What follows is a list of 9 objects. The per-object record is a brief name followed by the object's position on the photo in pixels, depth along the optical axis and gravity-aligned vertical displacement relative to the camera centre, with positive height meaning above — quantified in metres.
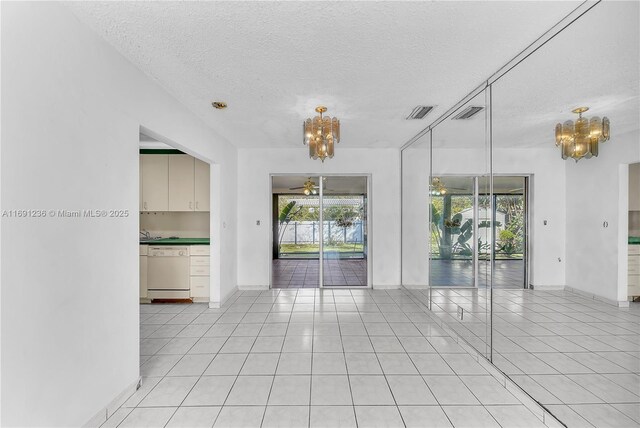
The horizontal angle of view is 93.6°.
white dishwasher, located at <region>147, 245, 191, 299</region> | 4.97 -0.98
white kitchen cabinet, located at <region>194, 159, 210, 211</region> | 5.30 +0.49
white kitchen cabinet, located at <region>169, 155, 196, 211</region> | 5.30 +0.54
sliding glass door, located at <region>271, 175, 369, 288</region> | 6.02 -0.36
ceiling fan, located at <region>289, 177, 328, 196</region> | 6.29 +0.57
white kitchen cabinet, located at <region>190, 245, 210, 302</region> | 4.99 -0.97
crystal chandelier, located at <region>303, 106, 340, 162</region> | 3.64 +1.01
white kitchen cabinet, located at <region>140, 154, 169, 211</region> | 5.28 +0.52
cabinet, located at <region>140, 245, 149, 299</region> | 4.95 -0.95
